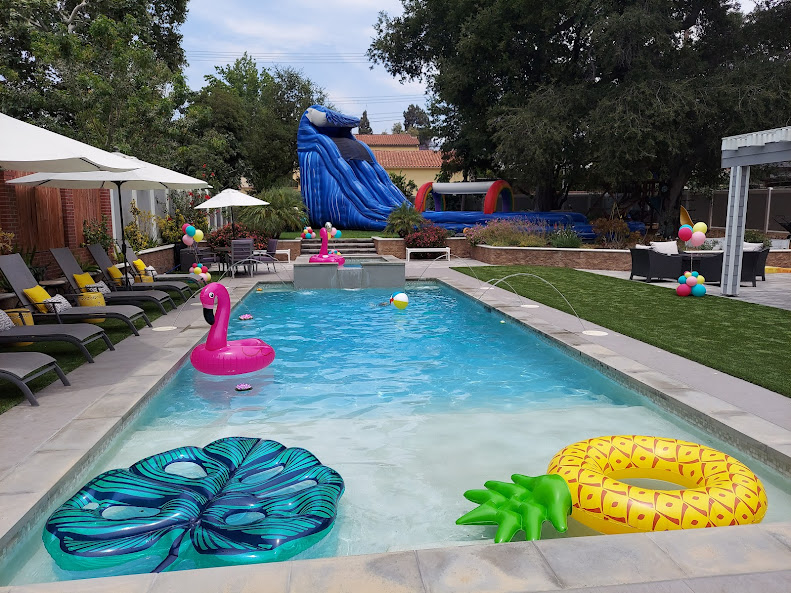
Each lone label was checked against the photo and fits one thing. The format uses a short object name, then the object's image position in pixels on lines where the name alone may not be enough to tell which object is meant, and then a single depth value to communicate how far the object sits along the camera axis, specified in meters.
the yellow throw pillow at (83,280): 9.89
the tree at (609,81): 19.34
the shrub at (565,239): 18.81
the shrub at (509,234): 19.34
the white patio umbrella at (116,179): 9.66
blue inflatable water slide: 26.14
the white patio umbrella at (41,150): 5.13
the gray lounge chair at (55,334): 6.26
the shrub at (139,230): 14.64
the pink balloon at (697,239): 11.90
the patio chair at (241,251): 16.44
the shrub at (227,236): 18.53
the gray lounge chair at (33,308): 7.80
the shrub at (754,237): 19.33
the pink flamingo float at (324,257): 17.19
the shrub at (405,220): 21.69
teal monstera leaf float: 3.37
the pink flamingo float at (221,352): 7.14
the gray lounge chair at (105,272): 11.12
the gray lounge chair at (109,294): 9.65
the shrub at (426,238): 20.70
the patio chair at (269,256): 17.94
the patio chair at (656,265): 14.08
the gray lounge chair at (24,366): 5.13
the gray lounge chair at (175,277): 12.23
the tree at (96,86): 15.31
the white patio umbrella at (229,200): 15.16
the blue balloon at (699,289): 11.94
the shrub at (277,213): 21.22
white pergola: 10.60
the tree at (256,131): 33.88
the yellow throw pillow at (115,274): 11.44
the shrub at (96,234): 13.00
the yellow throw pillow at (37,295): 8.01
